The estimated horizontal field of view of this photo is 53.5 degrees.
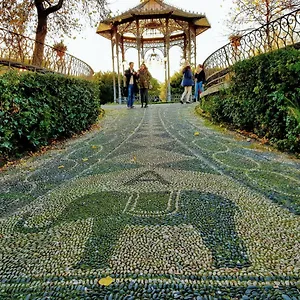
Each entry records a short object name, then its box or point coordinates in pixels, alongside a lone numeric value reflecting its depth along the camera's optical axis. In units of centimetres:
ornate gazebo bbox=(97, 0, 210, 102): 1541
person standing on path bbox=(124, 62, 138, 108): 1085
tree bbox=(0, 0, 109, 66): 924
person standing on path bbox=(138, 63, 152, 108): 1071
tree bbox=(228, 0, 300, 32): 979
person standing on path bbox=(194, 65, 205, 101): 1143
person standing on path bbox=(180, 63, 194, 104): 1123
